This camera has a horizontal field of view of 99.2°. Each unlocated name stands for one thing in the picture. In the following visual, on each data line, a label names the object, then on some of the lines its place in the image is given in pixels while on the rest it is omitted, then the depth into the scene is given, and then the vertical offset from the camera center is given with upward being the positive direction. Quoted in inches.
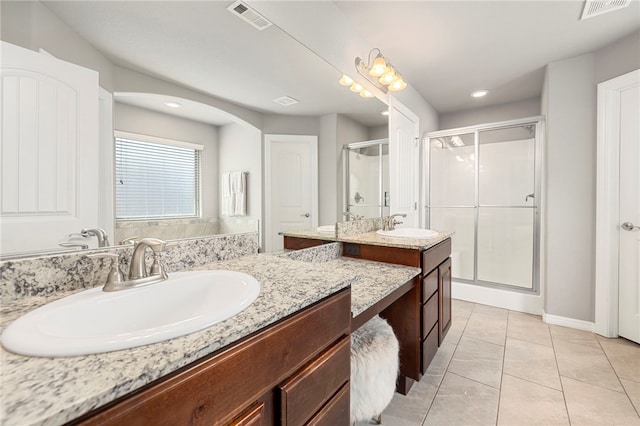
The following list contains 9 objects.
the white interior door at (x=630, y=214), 82.1 -0.6
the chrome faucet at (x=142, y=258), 31.6 -5.6
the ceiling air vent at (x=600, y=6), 68.5 +53.0
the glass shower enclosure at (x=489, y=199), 119.0 +6.0
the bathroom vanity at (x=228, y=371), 14.7 -11.1
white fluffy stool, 46.2 -28.2
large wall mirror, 29.7 +18.6
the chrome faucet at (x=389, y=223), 91.7 -4.1
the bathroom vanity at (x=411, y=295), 61.7 -19.8
